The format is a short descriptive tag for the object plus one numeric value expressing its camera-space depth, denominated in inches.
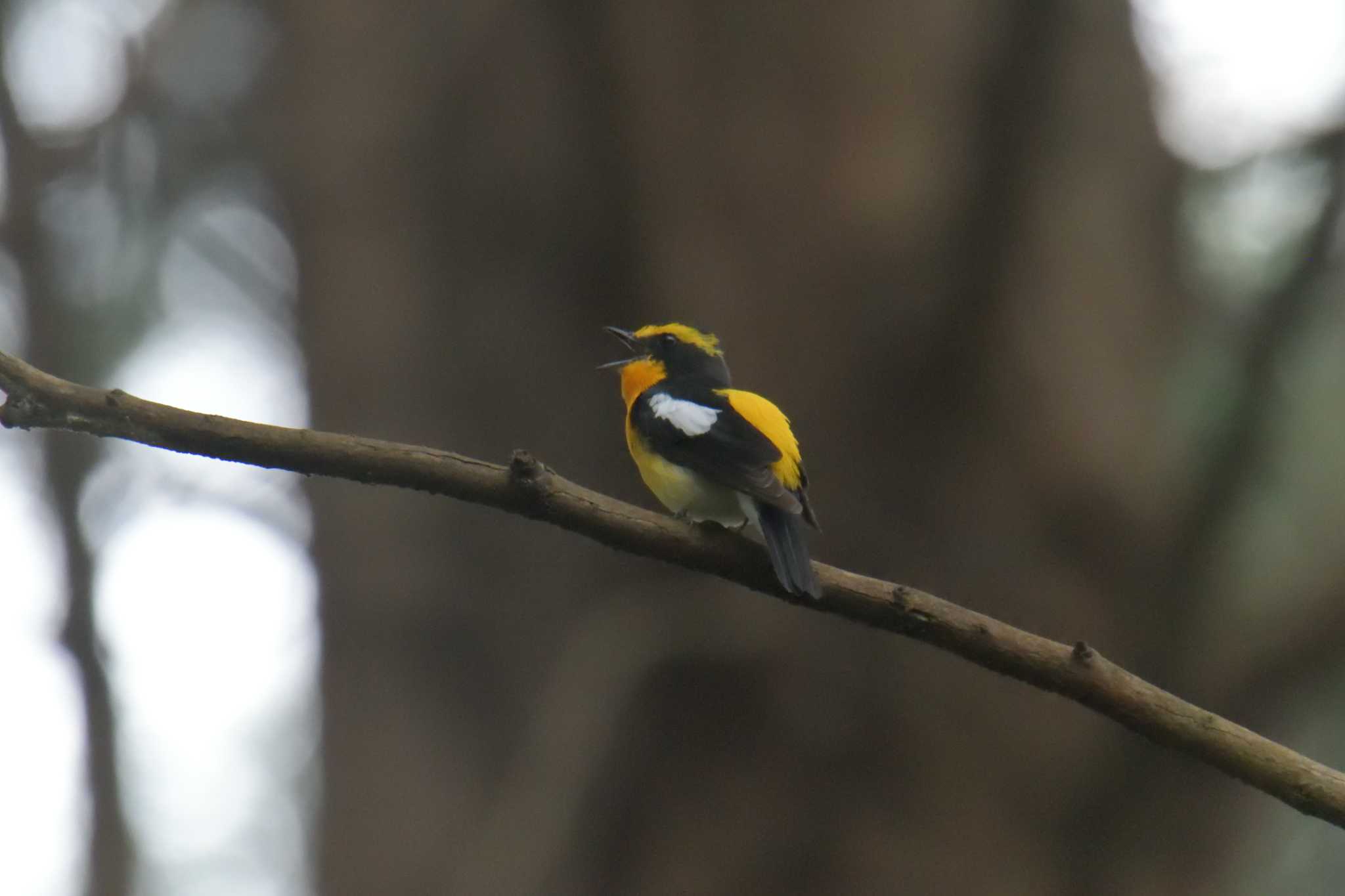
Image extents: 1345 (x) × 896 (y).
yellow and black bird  255.0
